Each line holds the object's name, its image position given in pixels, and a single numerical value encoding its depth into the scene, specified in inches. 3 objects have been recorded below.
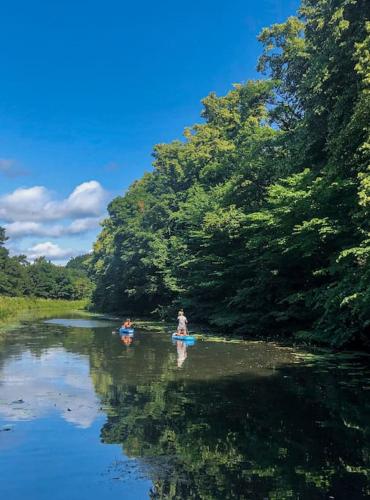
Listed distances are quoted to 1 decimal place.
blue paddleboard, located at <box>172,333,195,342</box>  974.4
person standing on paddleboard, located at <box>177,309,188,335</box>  1051.9
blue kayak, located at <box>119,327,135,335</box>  1195.9
